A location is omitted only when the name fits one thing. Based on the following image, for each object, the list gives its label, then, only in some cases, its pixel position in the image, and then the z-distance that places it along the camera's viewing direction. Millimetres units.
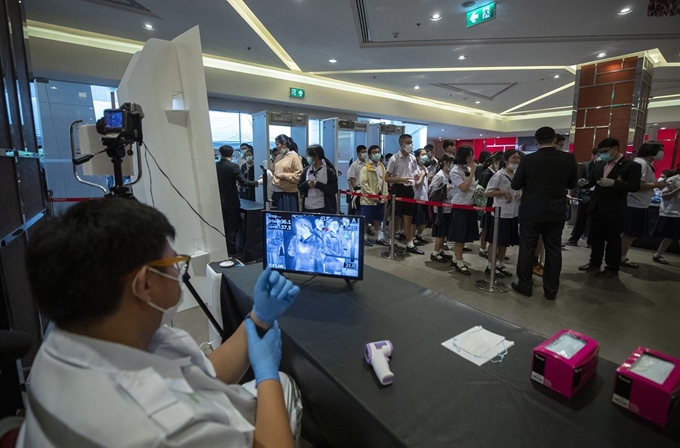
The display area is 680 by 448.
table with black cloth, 781
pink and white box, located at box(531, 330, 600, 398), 882
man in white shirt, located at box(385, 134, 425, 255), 4828
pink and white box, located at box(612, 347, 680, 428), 775
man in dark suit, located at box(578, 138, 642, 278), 3621
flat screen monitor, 1629
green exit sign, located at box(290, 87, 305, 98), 7621
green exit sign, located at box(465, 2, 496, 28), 3996
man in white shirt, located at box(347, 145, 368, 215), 5770
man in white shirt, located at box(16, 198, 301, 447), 563
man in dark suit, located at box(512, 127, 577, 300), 3020
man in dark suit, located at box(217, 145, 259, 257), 4184
